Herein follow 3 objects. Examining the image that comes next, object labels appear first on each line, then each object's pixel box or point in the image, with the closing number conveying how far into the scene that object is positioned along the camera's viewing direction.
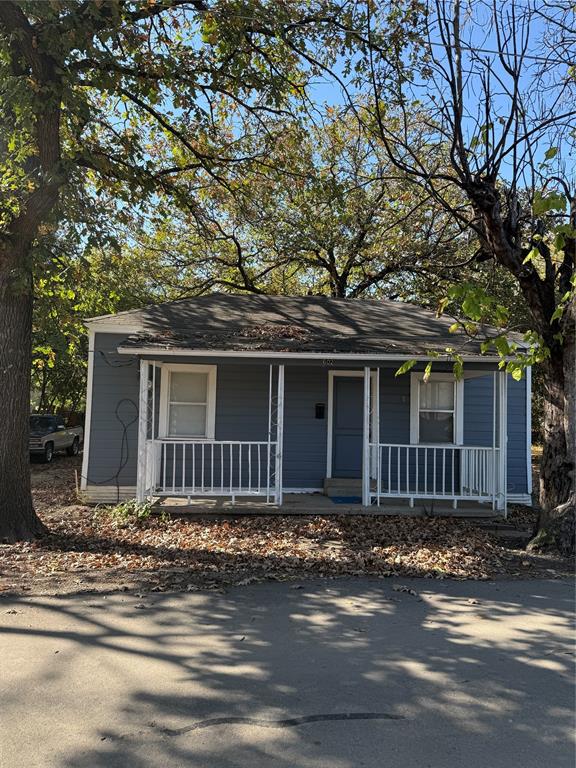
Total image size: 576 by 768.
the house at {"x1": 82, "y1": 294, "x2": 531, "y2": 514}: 10.40
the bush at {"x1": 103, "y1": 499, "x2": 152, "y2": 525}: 8.77
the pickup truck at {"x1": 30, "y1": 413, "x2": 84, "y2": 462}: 18.81
